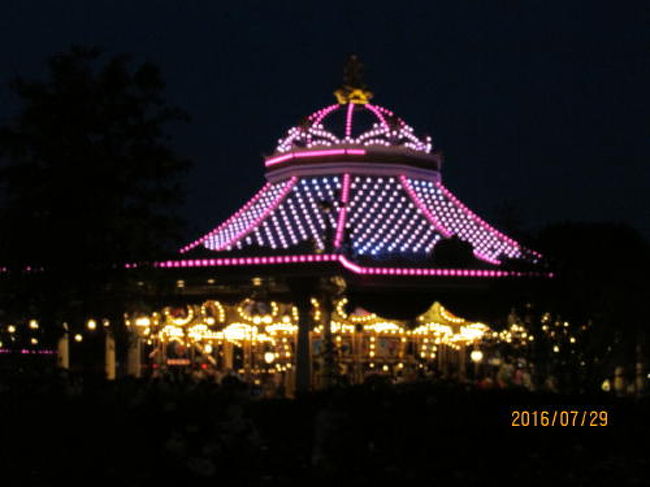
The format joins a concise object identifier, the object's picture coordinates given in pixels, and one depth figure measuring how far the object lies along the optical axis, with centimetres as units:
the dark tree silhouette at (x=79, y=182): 1836
